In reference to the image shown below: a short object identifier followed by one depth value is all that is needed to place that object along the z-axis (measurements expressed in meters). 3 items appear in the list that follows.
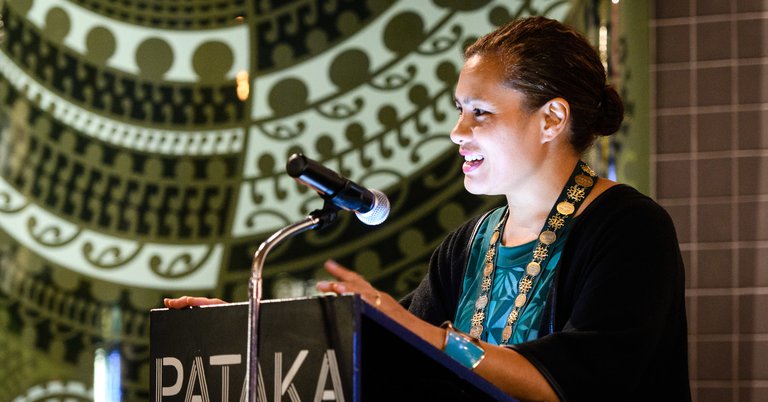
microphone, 2.36
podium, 2.29
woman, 2.48
